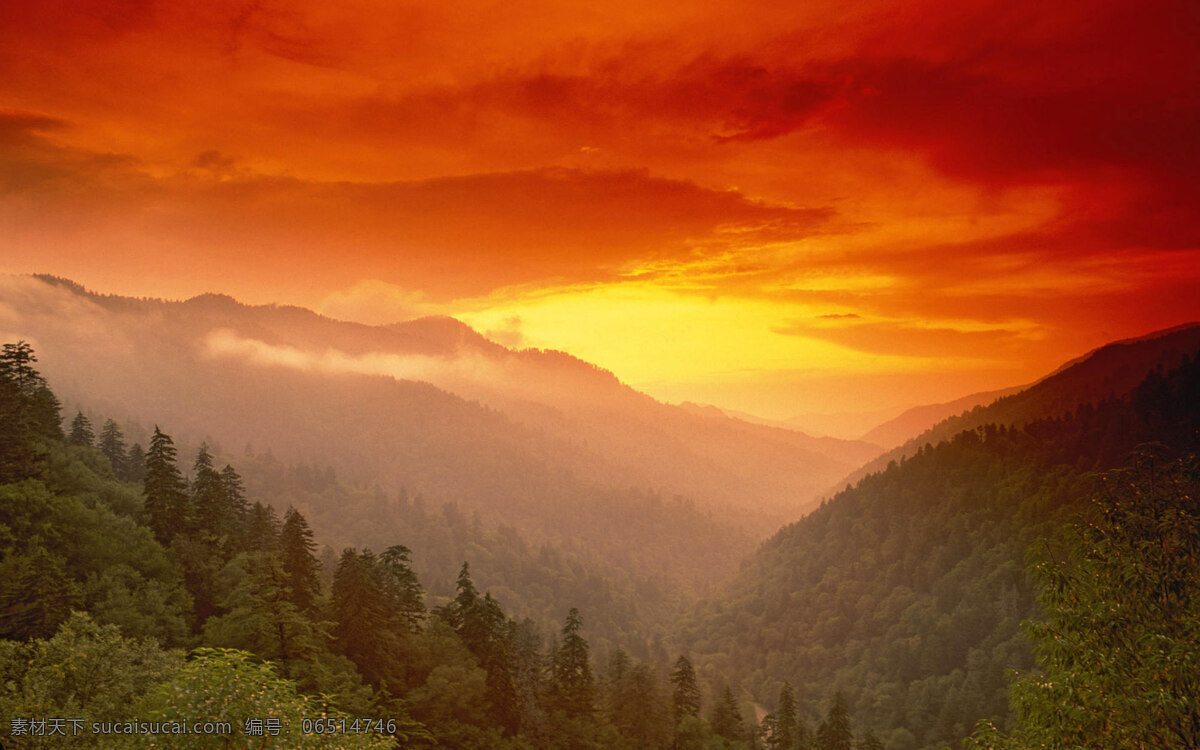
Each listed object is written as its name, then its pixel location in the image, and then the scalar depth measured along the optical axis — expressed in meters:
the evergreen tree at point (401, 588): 60.42
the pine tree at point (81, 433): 78.44
